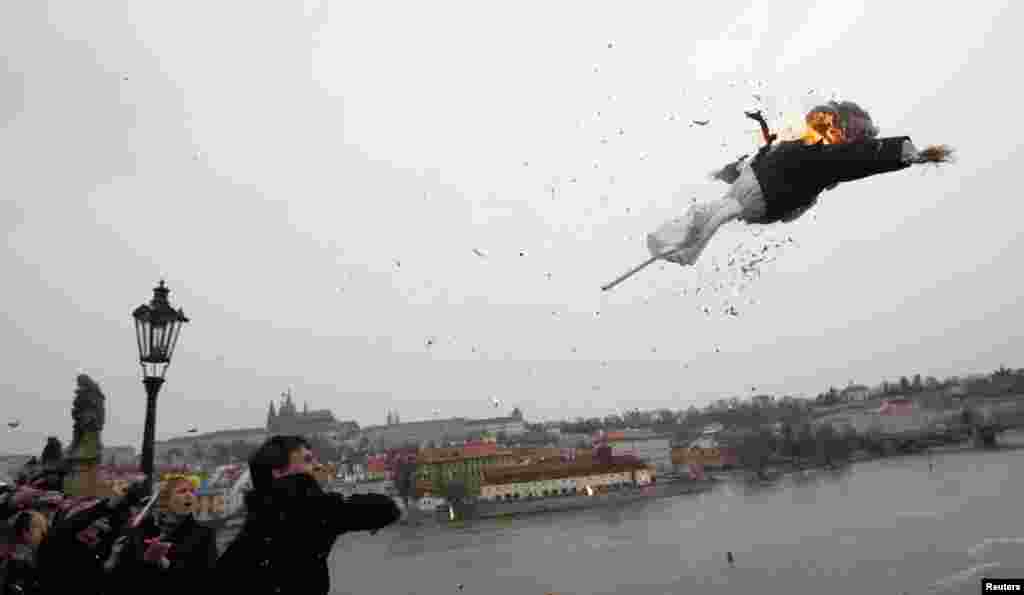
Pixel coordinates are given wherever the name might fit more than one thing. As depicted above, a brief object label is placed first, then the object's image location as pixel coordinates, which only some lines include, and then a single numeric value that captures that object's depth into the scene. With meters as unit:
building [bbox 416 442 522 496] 58.66
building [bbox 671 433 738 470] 75.19
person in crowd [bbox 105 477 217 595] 2.30
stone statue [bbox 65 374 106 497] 6.69
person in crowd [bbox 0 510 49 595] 3.21
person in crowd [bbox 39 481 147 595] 2.61
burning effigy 2.67
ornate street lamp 4.76
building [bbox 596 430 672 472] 81.41
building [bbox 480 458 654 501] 55.69
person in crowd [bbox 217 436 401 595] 1.84
